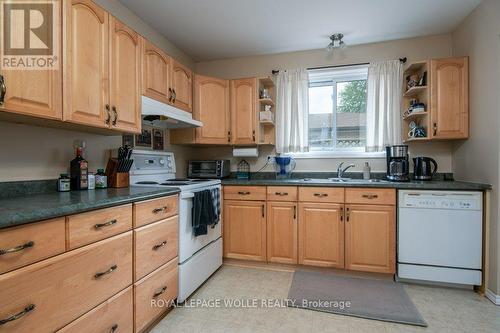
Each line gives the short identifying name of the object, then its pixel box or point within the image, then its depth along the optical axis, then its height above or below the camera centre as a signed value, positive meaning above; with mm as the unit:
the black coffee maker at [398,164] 2607 +1
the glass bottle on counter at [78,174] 1815 -70
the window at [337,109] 3127 +688
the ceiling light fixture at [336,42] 2814 +1388
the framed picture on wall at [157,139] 2764 +274
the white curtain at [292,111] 3141 +662
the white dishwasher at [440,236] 2213 -641
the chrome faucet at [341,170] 3020 -70
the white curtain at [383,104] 2855 +678
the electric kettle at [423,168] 2650 -40
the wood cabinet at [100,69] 1493 +630
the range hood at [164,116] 2139 +441
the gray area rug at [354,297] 1899 -1111
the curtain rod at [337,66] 2859 +1182
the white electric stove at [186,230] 2043 -571
